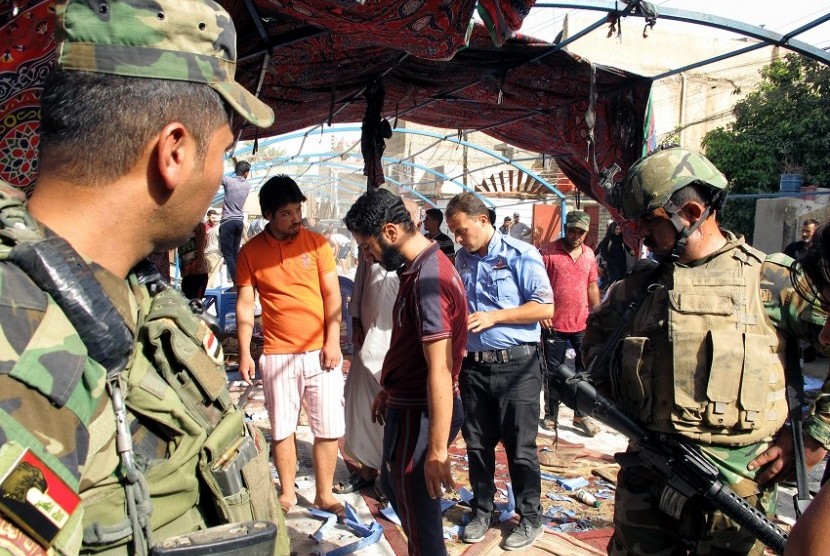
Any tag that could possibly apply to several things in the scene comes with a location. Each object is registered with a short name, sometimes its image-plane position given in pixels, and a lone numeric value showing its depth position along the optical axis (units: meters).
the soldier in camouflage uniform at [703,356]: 2.07
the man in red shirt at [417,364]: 2.39
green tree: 13.39
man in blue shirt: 3.52
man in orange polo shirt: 3.60
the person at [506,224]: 16.03
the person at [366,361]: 3.91
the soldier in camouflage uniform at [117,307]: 0.75
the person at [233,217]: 7.64
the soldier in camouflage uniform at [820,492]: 1.05
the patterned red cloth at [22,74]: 2.35
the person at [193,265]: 3.85
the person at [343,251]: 19.45
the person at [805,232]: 6.99
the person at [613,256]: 9.11
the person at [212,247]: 10.55
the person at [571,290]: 5.53
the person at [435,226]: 5.62
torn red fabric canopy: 3.10
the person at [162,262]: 4.10
